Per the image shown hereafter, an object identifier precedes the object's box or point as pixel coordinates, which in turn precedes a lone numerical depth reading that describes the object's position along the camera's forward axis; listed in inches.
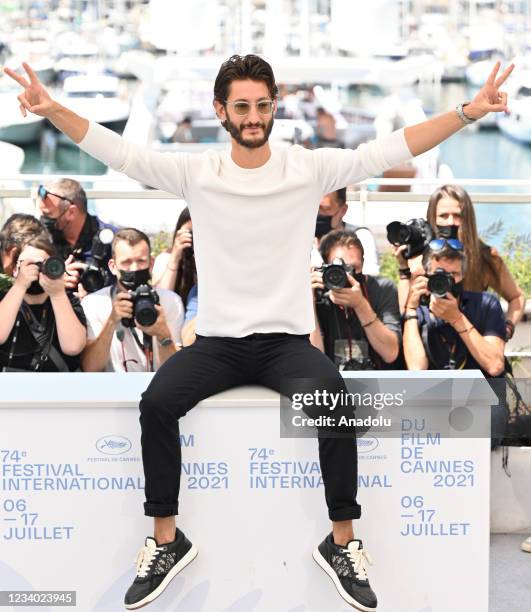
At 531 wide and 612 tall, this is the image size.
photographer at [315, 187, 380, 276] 235.5
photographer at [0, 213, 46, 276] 207.8
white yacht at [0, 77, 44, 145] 1241.4
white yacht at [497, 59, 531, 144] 1347.2
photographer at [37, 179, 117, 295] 229.9
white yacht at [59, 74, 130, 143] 1274.6
